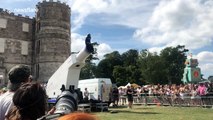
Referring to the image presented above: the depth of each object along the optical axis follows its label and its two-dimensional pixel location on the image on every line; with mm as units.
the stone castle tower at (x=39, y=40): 34954
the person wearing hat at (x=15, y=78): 2560
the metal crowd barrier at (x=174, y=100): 13941
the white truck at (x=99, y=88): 15540
